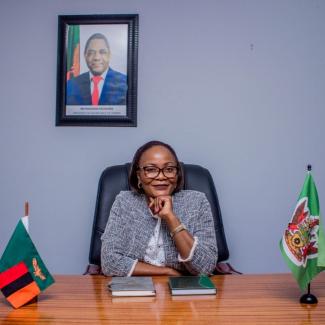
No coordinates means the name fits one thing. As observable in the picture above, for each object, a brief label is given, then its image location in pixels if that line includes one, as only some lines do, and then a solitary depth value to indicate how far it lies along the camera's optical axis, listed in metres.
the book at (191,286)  1.54
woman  1.93
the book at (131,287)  1.53
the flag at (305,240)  1.51
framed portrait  2.64
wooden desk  1.31
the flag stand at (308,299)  1.48
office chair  2.24
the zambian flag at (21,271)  1.44
